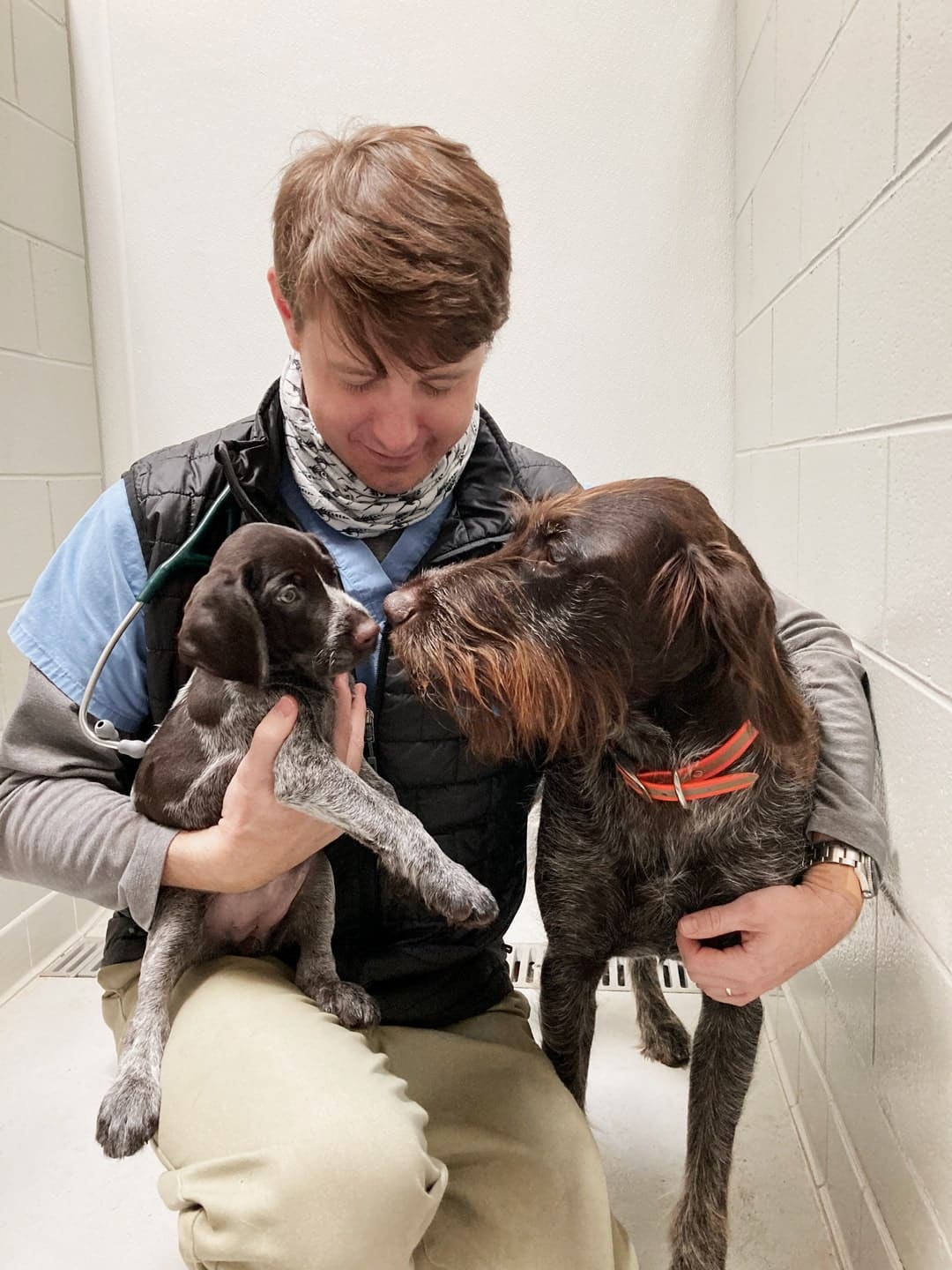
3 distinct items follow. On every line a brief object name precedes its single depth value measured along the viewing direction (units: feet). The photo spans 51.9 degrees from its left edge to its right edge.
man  4.18
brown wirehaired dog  4.21
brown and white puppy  4.35
